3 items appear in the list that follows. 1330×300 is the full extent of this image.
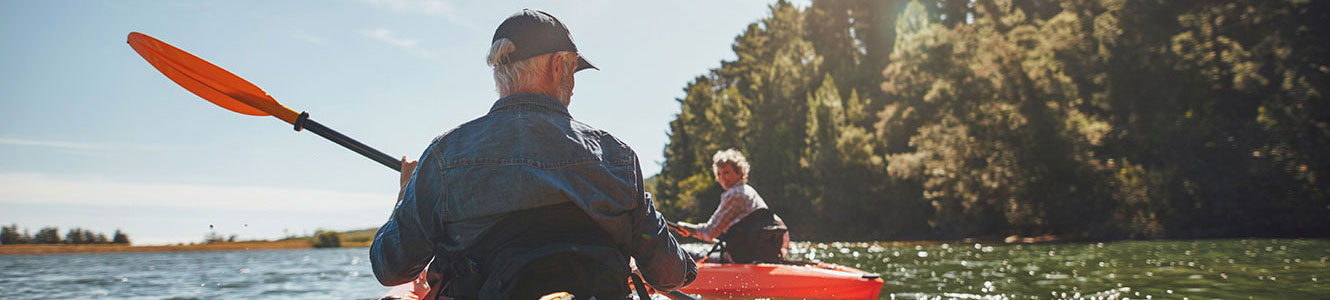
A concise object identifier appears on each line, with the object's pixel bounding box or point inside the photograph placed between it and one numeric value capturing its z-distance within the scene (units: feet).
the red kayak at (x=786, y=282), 27.40
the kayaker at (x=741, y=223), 29.17
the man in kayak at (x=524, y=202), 7.21
